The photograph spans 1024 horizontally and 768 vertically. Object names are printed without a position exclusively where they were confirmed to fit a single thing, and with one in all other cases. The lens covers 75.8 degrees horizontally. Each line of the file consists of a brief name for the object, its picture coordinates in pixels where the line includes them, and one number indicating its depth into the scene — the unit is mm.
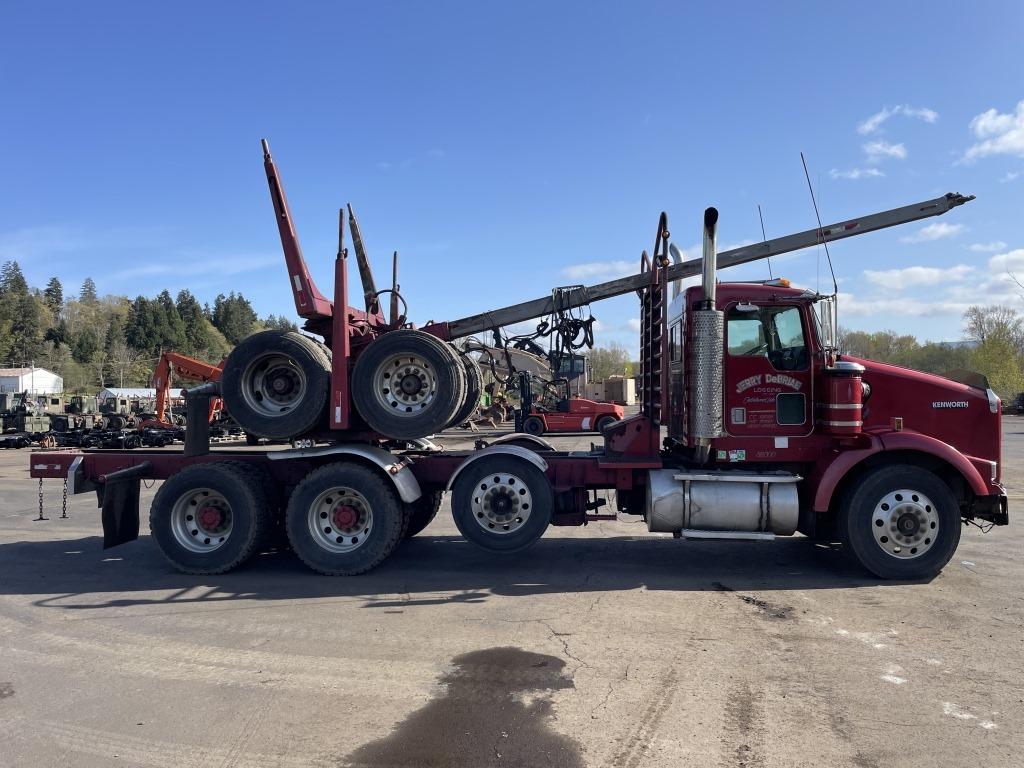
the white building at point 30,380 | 70438
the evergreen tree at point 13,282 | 122500
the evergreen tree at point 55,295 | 142625
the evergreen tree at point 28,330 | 100250
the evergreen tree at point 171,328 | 105062
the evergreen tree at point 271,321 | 126162
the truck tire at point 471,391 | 7914
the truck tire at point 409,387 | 7133
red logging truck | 6766
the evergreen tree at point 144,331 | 105312
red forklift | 28312
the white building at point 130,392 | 58122
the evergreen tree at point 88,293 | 168375
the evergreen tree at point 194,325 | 110375
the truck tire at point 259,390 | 7227
